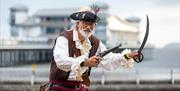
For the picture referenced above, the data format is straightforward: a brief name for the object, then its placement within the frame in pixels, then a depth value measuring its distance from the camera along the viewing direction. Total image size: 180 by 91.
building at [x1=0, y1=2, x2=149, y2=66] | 52.69
